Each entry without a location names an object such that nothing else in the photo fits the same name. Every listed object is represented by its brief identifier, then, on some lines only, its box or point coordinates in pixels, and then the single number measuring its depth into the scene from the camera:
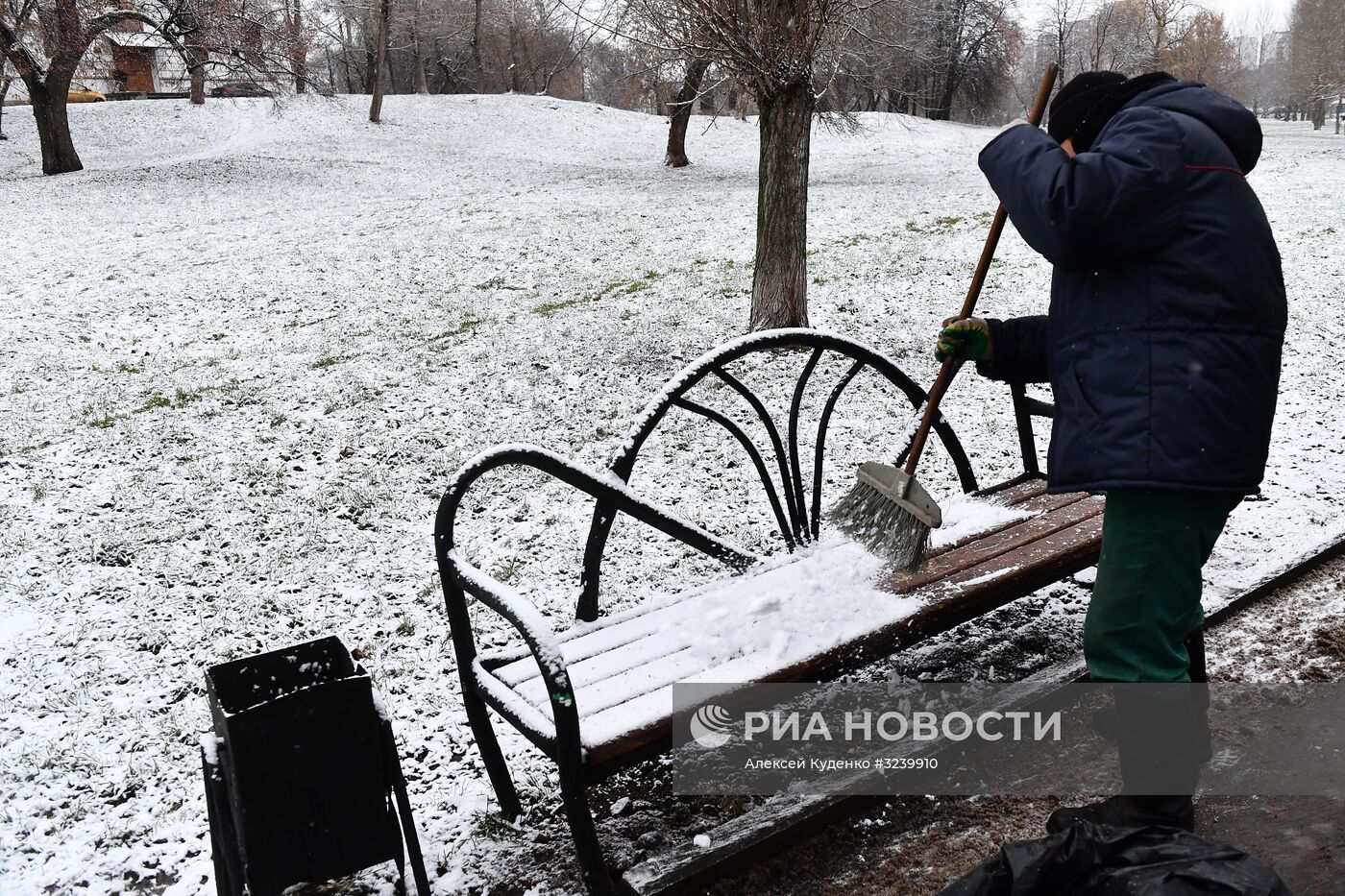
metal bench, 2.21
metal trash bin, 2.05
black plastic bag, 1.77
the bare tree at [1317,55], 35.88
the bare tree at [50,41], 16.77
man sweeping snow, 2.02
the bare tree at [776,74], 5.52
